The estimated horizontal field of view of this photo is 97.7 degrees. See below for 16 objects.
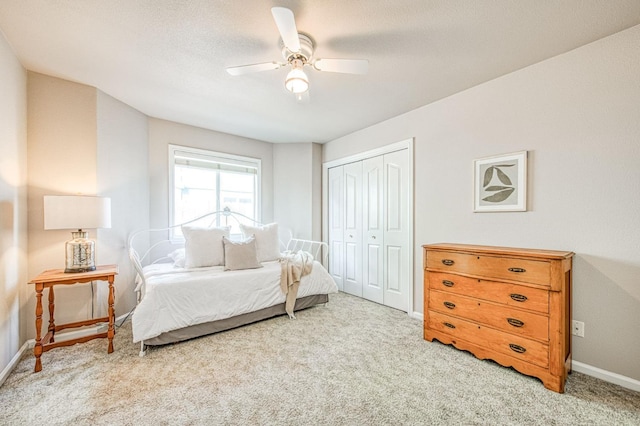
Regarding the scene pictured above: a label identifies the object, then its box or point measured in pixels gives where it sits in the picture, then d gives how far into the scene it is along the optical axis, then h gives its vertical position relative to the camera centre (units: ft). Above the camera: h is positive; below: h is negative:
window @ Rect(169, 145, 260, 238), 12.51 +1.31
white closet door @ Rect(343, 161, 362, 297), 13.23 -0.84
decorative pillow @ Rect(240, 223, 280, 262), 11.75 -1.25
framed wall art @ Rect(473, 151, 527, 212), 7.68 +0.80
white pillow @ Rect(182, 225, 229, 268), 10.20 -1.34
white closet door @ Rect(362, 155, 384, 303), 12.17 -0.82
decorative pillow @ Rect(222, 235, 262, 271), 10.10 -1.63
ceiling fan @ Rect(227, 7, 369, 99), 6.12 +3.23
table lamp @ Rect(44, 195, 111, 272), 7.36 -0.23
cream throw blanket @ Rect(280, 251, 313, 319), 10.31 -2.46
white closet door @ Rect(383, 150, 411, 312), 11.10 -0.85
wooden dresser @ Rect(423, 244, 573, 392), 6.06 -2.36
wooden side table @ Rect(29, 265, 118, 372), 6.79 -2.43
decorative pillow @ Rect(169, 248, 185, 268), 10.46 -1.80
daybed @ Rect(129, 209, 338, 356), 7.93 -2.31
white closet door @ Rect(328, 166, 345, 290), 14.21 -0.70
